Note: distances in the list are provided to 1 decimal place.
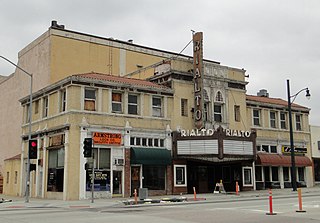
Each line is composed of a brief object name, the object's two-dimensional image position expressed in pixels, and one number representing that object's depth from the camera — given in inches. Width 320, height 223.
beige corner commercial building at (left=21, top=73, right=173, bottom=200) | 1250.6
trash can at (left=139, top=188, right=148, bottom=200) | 1091.3
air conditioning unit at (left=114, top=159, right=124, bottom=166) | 1300.4
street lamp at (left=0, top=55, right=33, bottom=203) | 1136.9
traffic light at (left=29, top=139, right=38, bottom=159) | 1159.8
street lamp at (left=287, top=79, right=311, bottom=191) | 1486.2
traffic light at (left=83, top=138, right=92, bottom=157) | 1076.5
